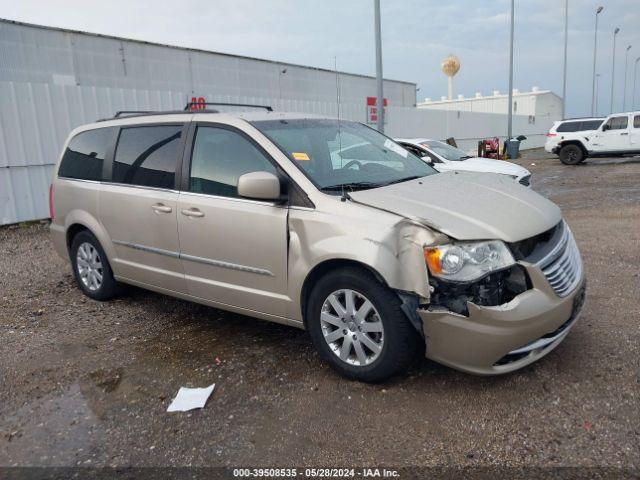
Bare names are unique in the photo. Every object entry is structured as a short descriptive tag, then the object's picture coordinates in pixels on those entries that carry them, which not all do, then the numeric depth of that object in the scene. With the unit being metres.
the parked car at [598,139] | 18.36
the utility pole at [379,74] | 12.91
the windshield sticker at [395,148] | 4.44
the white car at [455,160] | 9.41
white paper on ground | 3.15
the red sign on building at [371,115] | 19.62
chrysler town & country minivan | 2.87
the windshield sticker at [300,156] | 3.58
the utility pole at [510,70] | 26.84
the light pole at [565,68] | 35.27
